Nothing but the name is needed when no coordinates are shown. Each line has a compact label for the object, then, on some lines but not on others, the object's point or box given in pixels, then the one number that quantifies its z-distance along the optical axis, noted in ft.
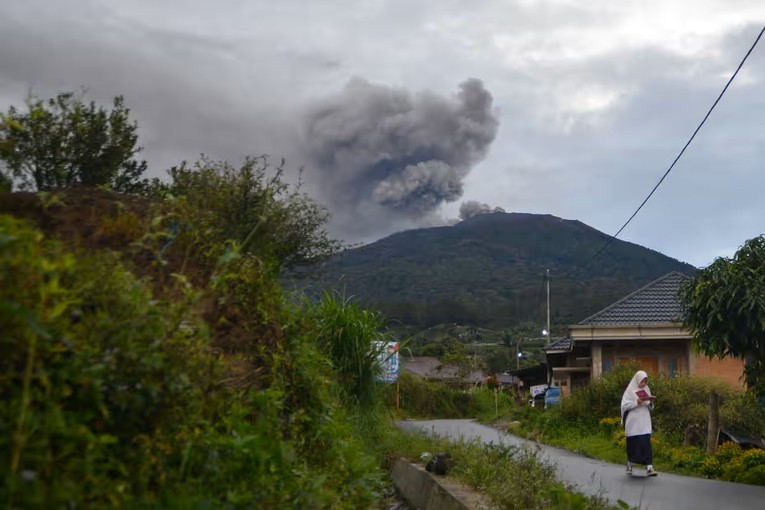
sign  37.99
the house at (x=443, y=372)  218.38
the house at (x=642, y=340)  102.83
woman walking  51.47
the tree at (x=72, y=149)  23.38
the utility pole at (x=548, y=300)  174.19
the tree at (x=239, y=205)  22.97
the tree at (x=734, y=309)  46.06
